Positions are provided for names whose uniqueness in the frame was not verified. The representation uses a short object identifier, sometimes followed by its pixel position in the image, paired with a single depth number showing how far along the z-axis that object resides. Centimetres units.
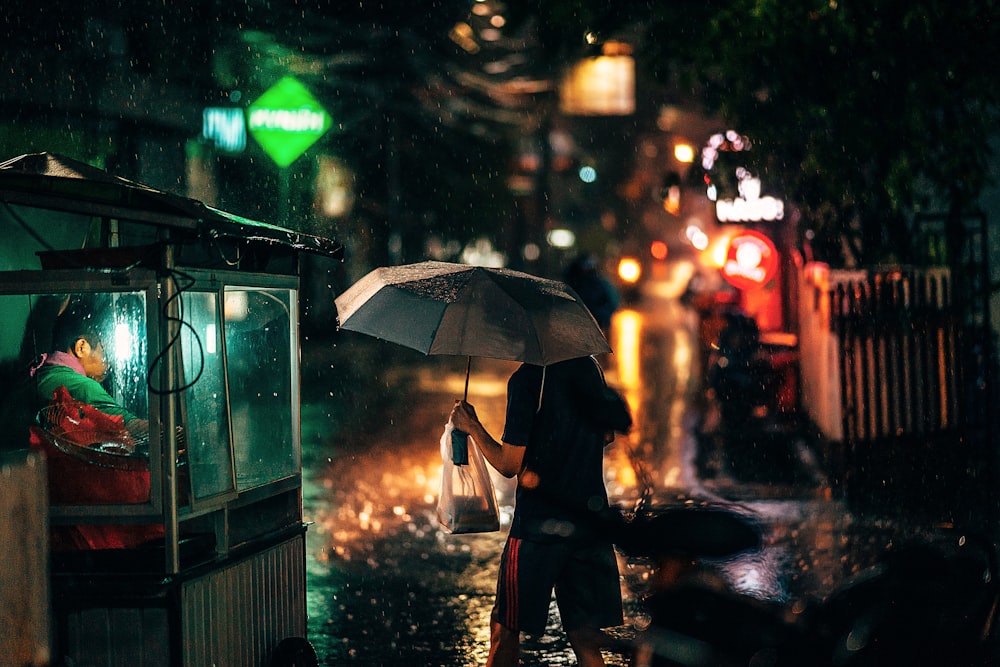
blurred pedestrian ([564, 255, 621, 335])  2891
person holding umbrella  856
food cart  834
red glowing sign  2962
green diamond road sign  3654
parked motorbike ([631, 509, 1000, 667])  761
